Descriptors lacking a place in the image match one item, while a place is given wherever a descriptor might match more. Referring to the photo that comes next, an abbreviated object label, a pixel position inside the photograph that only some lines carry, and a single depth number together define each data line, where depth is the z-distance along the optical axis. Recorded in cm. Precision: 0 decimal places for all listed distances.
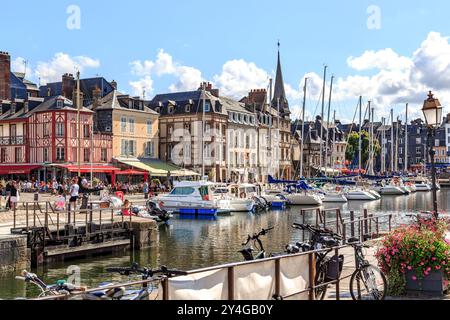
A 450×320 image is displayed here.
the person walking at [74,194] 2883
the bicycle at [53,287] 778
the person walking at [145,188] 5362
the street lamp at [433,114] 1449
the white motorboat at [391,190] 7862
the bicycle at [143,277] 662
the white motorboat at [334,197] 6028
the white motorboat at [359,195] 6450
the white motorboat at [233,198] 4756
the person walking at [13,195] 3153
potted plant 980
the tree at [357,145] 11150
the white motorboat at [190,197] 4597
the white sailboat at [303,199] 5612
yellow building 6366
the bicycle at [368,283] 985
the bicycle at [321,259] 1037
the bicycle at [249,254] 1037
